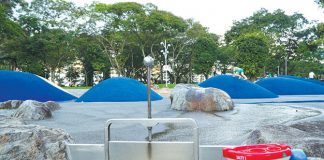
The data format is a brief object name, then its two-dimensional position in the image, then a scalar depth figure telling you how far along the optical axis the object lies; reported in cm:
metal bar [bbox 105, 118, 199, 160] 271
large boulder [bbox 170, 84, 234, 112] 1155
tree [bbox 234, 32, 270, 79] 4116
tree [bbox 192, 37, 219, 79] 4388
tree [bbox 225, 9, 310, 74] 4709
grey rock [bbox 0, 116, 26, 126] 378
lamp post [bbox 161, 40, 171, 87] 3803
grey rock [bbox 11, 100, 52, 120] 963
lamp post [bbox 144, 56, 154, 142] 307
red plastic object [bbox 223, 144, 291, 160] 215
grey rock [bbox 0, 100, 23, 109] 1263
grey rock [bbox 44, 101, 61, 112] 1219
